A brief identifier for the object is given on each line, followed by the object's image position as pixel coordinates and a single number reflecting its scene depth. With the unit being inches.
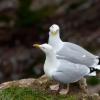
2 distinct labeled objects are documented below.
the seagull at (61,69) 517.3
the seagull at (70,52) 526.9
